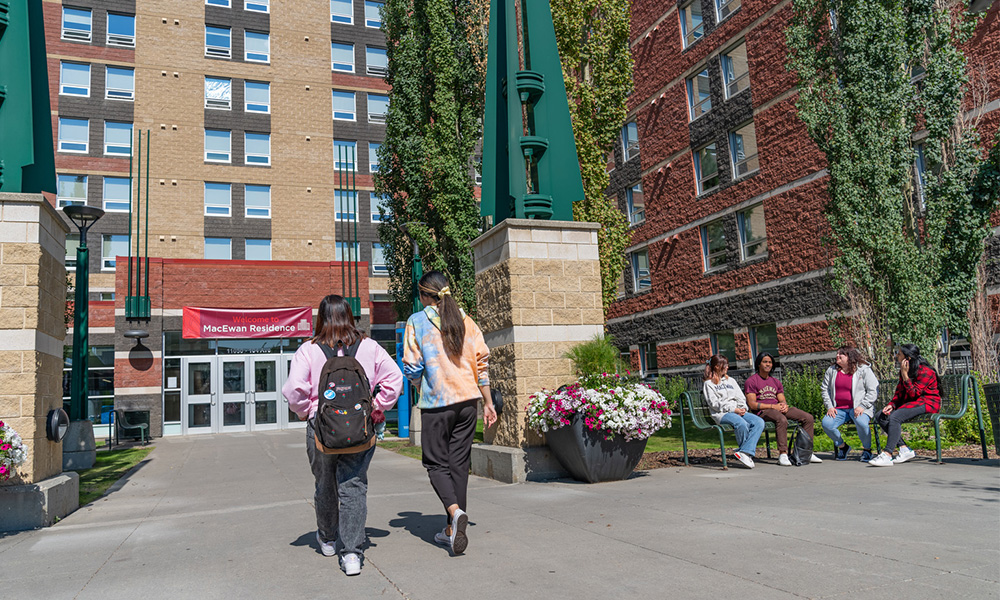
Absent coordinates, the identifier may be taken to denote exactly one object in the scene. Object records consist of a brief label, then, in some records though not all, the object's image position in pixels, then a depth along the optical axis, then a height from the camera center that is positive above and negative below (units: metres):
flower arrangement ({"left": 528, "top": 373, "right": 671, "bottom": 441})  7.09 -0.36
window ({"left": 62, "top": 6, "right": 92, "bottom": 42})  29.73 +16.55
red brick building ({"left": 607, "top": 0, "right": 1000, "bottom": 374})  19.22 +5.65
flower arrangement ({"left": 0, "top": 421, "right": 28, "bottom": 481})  6.06 -0.41
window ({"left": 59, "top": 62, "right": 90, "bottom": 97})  29.42 +14.03
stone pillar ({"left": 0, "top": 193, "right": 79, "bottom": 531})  6.37 +0.48
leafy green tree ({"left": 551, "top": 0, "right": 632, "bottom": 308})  15.21 +6.54
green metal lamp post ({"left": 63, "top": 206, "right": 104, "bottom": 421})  13.20 +1.55
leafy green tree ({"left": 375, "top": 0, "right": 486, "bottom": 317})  18.02 +7.06
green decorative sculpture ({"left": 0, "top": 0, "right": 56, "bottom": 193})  7.20 +3.27
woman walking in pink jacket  4.27 -0.12
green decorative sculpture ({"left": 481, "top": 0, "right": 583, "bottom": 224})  8.62 +3.29
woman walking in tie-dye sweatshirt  4.71 +0.00
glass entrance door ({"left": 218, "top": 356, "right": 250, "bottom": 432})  25.03 -0.10
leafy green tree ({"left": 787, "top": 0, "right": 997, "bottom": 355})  13.24 +3.69
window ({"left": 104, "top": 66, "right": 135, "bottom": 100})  29.92 +13.94
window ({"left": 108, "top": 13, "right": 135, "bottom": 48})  30.16 +16.47
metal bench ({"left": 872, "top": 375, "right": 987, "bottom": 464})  8.09 -0.59
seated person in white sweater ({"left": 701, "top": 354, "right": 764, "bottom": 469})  8.43 -0.53
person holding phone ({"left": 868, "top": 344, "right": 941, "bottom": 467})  8.23 -0.54
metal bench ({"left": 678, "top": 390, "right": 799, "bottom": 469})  8.77 -0.73
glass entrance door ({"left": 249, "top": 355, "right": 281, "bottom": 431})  25.45 -0.03
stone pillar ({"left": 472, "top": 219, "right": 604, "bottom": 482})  7.94 +0.72
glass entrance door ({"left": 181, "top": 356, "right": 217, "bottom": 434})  24.61 +0.03
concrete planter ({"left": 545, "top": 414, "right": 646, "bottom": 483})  7.22 -0.86
